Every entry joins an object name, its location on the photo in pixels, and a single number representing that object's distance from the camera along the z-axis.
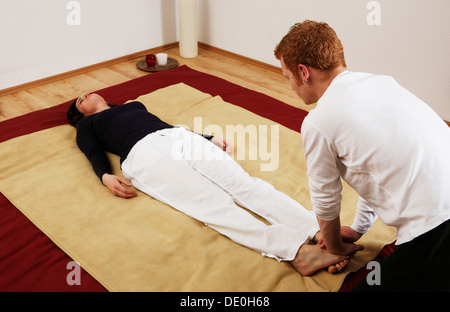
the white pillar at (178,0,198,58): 3.21
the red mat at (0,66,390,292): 1.34
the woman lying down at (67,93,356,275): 1.38
